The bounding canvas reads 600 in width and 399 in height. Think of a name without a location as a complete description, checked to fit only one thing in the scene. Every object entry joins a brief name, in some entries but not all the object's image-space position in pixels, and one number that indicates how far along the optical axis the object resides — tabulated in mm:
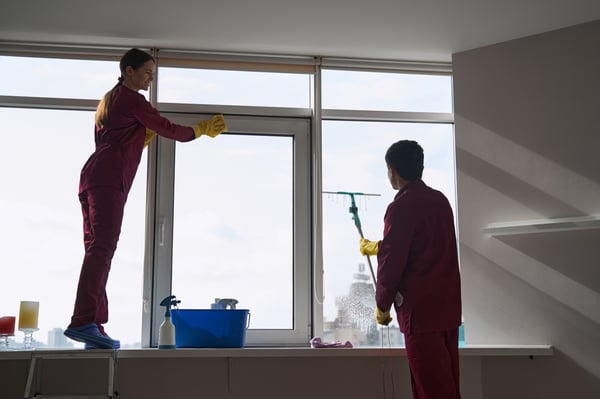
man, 2713
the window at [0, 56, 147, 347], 3523
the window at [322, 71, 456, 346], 3727
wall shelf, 3381
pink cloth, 3344
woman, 3072
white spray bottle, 3242
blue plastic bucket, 3273
